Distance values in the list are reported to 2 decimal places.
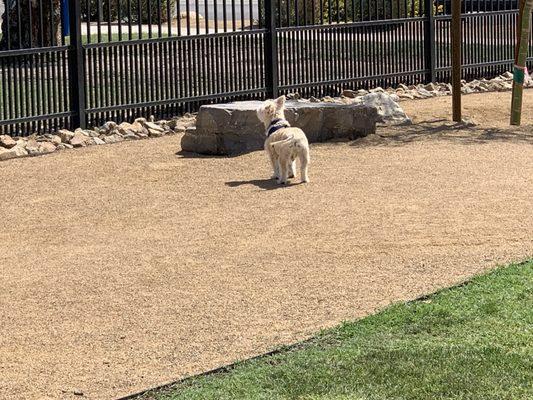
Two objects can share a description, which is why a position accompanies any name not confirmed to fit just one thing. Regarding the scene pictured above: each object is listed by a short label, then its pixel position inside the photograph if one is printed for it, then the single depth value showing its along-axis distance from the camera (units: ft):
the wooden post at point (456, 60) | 53.78
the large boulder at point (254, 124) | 47.37
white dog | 40.47
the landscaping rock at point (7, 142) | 49.42
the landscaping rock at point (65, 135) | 51.13
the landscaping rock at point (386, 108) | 54.08
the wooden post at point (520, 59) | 53.01
